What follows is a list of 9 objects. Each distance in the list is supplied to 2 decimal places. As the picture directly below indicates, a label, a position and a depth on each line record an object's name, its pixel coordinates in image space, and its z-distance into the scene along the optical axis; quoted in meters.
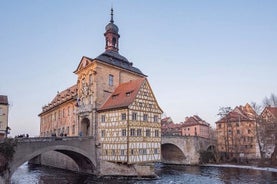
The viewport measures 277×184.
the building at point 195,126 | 72.80
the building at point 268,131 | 40.19
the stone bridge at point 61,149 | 23.19
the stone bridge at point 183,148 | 44.79
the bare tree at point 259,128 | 41.75
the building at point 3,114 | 34.97
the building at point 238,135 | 47.81
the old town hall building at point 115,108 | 28.97
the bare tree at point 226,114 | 47.78
